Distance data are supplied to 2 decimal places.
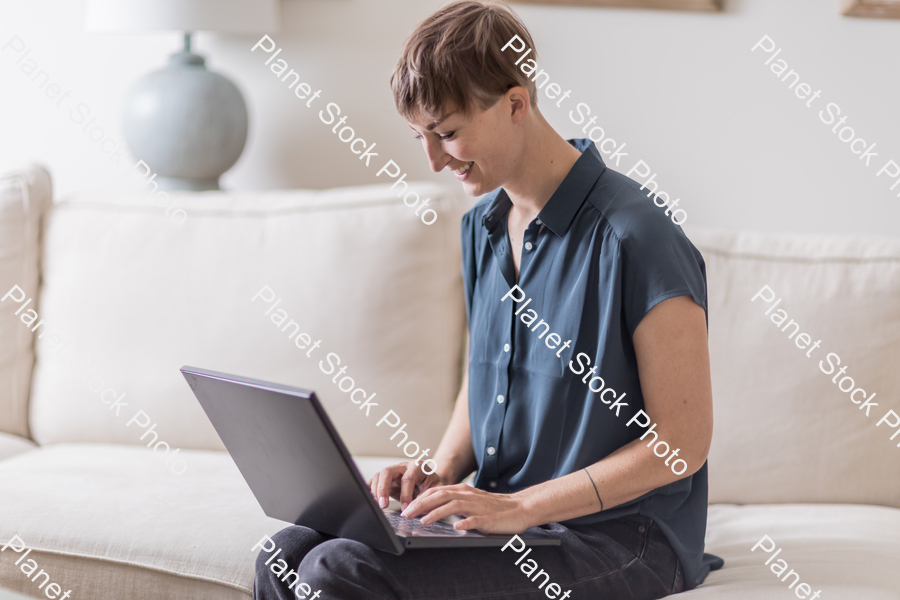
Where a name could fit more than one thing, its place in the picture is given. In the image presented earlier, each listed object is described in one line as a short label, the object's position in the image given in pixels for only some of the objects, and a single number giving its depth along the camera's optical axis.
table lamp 3.26
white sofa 2.77
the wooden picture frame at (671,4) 3.35
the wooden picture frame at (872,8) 3.32
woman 2.51
